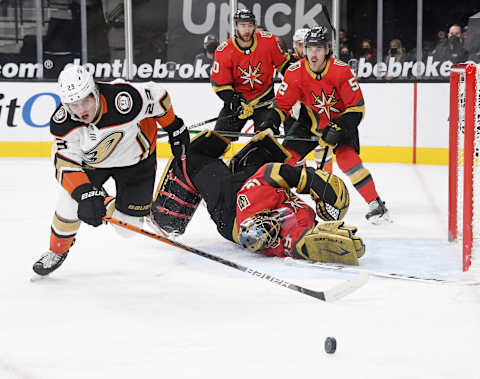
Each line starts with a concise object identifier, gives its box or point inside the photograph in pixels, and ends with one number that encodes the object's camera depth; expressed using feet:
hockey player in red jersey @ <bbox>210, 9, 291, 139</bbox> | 34.47
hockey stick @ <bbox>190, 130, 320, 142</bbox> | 29.79
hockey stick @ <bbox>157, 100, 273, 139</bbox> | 34.50
